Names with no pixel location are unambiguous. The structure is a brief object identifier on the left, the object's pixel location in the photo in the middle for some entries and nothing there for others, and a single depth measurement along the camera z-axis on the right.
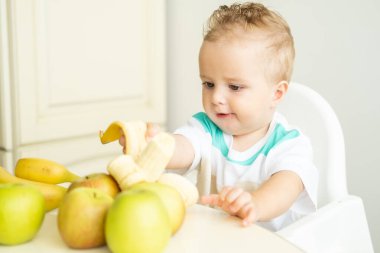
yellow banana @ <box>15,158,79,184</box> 0.73
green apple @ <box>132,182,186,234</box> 0.58
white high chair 0.82
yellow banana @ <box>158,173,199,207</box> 0.64
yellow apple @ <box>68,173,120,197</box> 0.62
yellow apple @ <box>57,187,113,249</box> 0.53
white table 0.56
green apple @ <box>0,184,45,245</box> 0.55
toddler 0.92
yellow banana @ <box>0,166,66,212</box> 0.68
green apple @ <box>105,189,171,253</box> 0.50
